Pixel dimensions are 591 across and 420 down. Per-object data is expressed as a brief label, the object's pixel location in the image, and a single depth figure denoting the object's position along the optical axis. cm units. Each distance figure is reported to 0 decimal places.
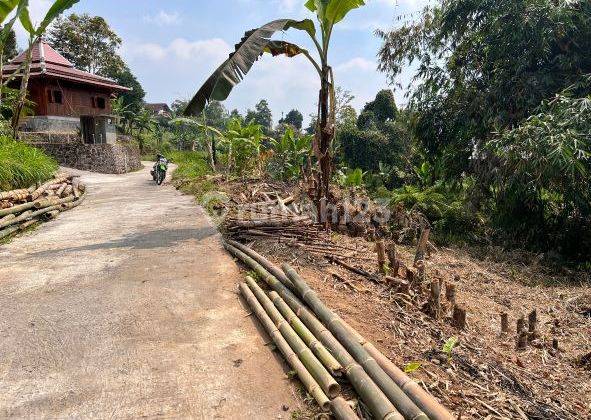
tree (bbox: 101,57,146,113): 3259
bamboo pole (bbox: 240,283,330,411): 242
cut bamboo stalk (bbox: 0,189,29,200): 709
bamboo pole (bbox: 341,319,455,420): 208
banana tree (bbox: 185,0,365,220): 554
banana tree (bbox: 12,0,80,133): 995
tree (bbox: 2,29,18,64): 2324
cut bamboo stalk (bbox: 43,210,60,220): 805
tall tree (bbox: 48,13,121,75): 2934
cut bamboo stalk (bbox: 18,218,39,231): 700
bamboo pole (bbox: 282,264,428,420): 217
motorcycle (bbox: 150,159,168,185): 1480
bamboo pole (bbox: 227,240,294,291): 396
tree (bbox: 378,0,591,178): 828
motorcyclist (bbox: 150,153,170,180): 1496
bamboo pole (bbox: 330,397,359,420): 219
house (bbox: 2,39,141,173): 1975
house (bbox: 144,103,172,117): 7504
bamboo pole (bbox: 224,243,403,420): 219
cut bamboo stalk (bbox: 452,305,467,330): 366
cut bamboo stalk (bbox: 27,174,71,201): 809
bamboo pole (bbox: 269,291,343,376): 260
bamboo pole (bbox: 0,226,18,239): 630
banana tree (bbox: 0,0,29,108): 884
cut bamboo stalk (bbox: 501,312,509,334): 394
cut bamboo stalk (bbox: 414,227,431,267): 571
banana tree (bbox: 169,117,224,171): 1310
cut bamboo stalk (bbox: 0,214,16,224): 649
